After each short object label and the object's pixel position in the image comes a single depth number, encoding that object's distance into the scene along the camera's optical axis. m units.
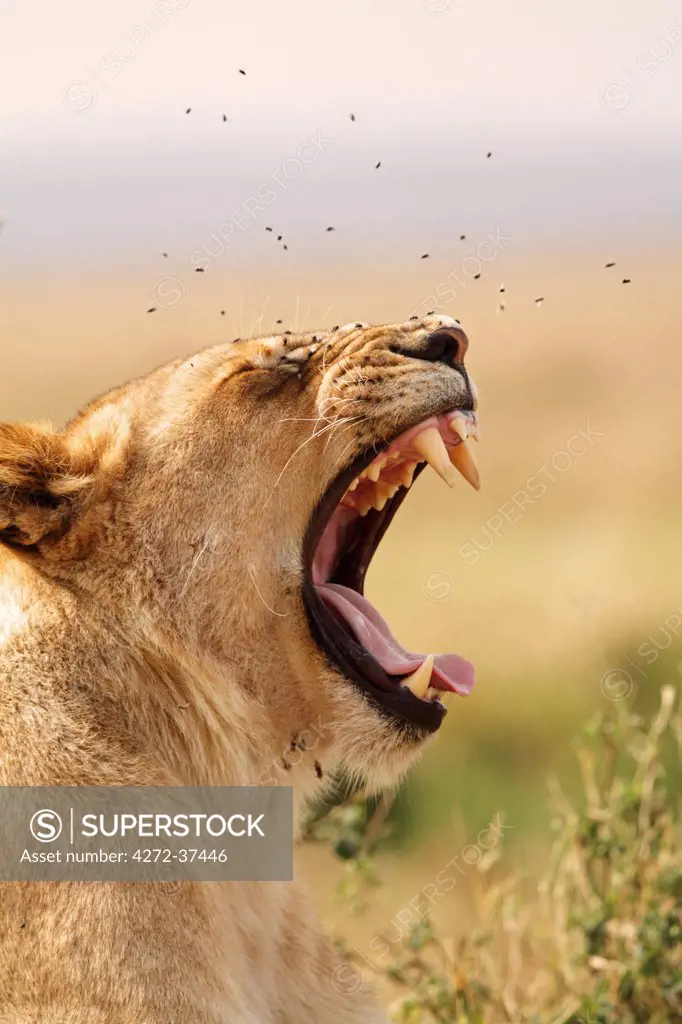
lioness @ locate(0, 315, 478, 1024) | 6.27
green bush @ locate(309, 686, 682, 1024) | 9.24
